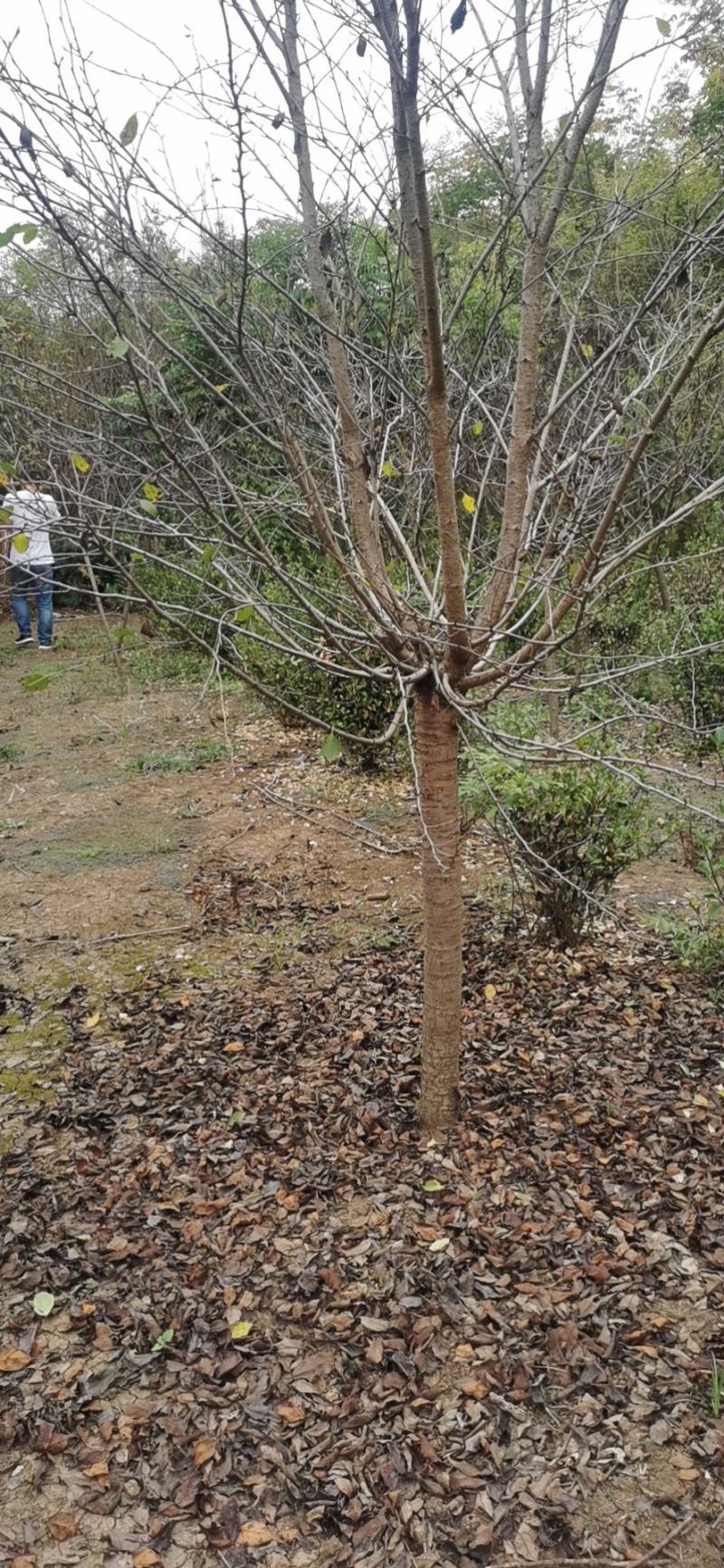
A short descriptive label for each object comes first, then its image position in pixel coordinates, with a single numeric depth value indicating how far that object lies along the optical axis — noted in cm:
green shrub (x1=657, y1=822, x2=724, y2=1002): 320
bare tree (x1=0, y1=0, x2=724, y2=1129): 169
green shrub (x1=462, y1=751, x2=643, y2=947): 329
